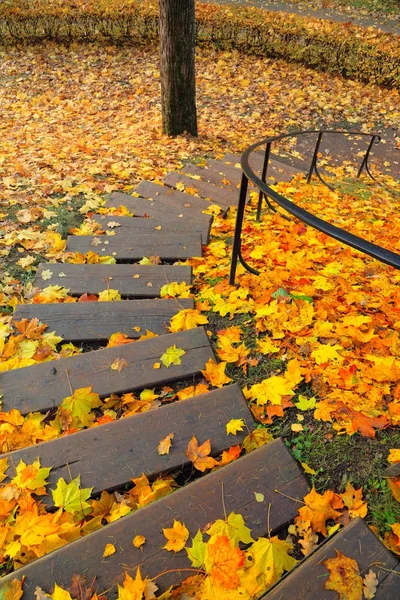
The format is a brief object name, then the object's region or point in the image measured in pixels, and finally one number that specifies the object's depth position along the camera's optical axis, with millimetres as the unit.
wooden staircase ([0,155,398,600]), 1578
